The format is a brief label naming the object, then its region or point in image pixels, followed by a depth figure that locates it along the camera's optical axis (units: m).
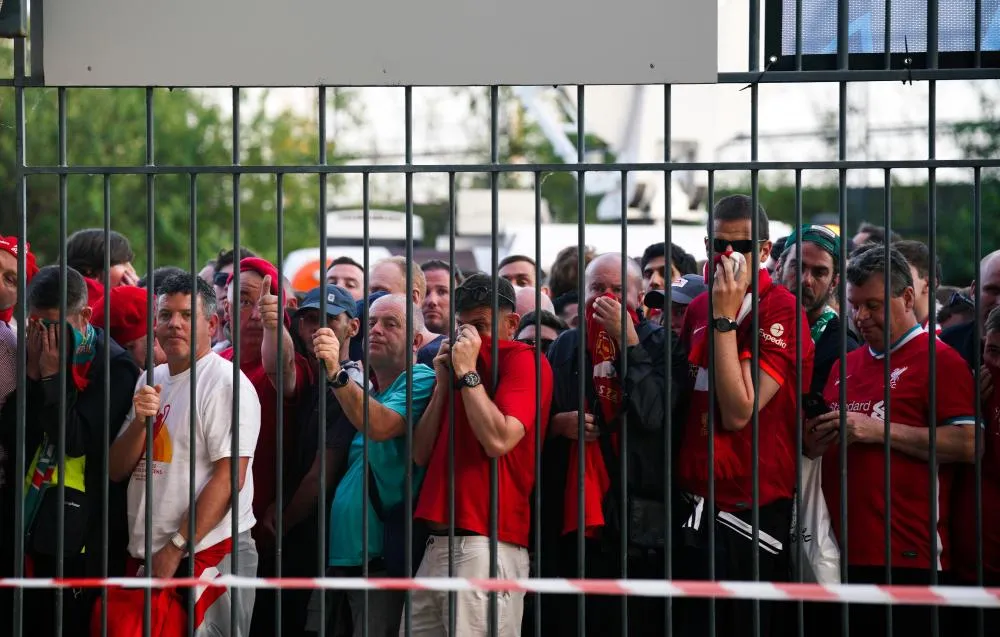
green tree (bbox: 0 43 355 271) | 63.84
